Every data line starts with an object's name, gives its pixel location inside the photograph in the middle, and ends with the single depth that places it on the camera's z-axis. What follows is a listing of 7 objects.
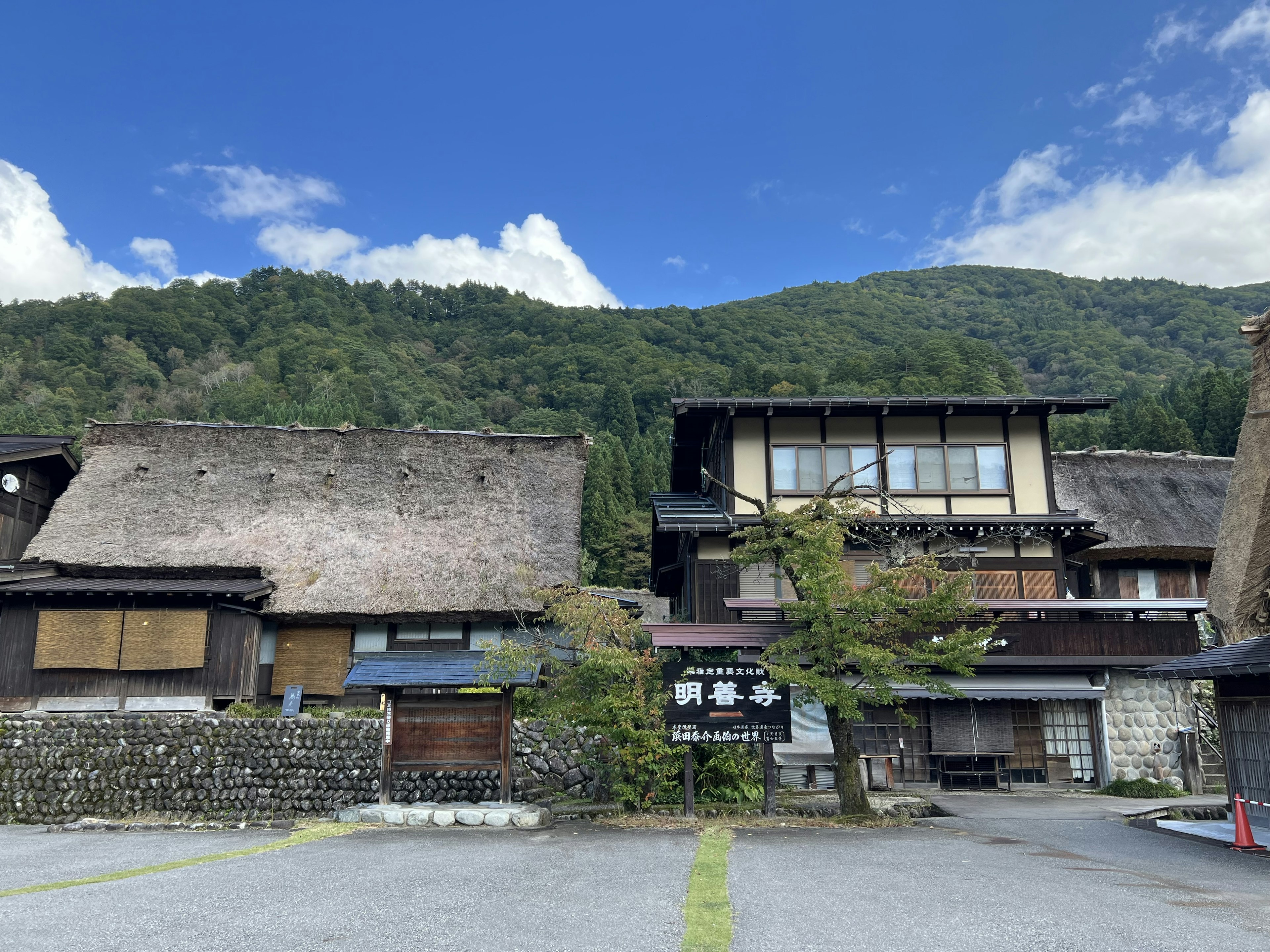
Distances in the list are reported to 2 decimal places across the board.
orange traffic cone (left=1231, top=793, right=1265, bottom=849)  9.70
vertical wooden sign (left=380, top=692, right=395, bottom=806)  12.95
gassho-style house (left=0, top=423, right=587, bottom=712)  16.59
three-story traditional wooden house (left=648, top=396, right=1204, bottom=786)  15.45
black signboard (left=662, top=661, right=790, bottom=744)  12.04
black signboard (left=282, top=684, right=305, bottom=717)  16.36
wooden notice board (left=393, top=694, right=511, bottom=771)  13.06
